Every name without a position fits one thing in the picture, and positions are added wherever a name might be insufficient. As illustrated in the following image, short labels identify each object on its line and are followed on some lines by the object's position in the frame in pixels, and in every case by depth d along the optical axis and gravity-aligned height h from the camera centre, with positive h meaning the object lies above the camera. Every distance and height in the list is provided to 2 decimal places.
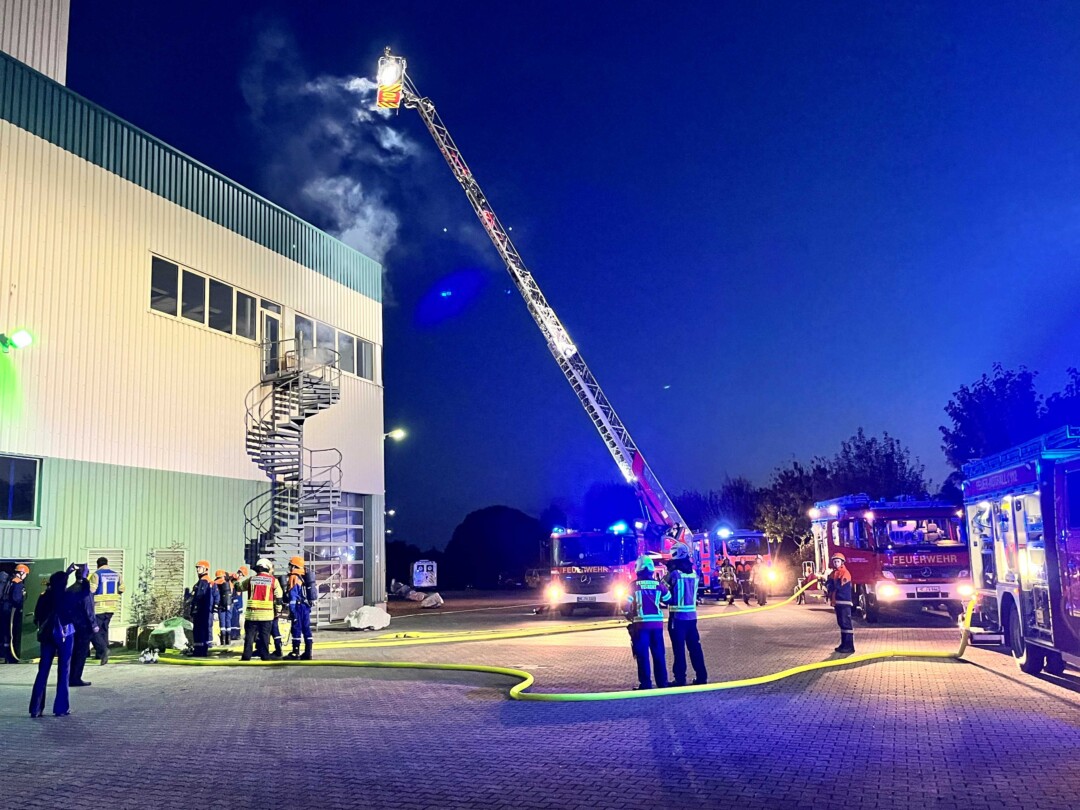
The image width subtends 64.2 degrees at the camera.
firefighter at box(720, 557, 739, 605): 26.42 -1.48
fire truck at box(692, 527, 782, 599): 28.45 -0.85
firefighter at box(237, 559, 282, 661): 14.63 -1.05
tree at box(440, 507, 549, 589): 71.69 -0.53
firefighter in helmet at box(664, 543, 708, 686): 10.85 -0.99
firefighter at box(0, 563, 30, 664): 15.19 -1.11
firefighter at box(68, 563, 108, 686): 10.18 -0.85
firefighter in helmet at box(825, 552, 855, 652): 13.88 -1.18
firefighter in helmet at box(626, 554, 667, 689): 10.63 -1.06
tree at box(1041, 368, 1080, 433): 42.25 +5.79
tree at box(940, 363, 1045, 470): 44.66 +5.66
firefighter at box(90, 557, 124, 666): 15.01 -0.83
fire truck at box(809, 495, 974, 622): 18.95 -0.63
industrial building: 17.31 +4.36
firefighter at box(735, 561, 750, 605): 26.84 -1.45
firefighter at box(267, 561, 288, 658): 15.00 -1.50
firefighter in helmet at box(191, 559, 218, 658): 15.88 -1.23
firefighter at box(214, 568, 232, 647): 17.08 -1.17
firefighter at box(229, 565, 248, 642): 18.16 -1.30
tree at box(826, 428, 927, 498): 55.88 +3.56
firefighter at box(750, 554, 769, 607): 26.11 -1.53
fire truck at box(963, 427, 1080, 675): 10.33 -0.31
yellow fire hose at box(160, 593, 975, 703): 10.10 -1.89
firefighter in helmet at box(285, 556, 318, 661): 14.84 -1.10
